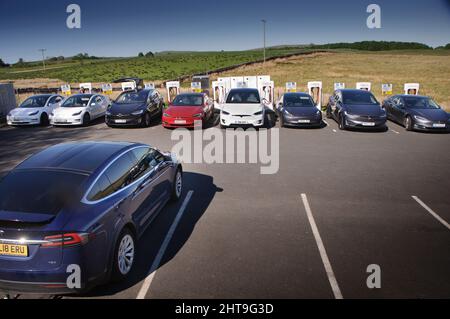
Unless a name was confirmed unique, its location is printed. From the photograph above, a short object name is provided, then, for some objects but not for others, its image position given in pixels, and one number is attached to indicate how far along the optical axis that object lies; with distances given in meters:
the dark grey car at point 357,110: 14.11
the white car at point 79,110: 15.66
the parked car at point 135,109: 15.23
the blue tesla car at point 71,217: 3.86
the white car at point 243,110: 14.18
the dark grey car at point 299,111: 14.77
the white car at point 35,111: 15.98
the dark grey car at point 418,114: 14.02
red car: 14.61
